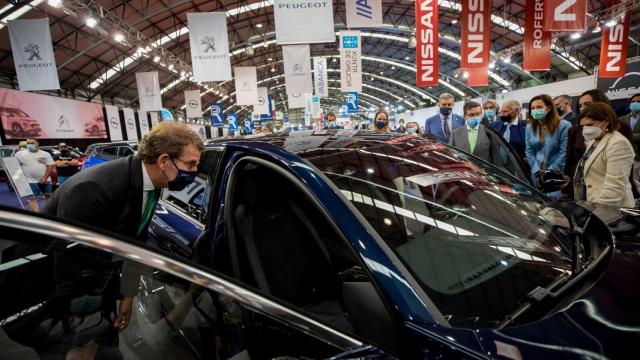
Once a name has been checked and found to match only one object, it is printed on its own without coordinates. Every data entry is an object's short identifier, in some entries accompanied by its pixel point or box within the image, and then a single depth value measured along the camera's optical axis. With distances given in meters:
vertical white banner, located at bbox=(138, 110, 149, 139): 23.58
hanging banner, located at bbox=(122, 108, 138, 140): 21.80
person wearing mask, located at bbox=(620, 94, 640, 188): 4.55
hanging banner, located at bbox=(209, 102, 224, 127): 20.25
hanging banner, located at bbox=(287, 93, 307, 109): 11.98
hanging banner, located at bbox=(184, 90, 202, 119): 18.69
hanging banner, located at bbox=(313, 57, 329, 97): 14.93
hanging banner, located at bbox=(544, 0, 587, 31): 6.75
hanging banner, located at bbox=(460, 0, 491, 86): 7.13
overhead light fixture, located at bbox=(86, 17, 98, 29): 10.76
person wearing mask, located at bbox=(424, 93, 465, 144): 4.80
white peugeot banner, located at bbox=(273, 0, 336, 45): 6.03
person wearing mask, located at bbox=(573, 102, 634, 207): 2.36
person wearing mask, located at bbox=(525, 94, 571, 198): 3.66
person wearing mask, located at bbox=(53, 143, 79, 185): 9.01
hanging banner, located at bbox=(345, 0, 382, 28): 7.12
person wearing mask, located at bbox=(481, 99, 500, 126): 5.66
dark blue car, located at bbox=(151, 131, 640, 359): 0.83
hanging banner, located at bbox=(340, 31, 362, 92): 9.38
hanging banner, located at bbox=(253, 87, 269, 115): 20.12
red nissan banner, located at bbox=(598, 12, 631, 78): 9.88
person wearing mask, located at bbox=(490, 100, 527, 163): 4.59
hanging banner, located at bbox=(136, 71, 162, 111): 14.04
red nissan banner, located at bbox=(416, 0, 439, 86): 7.27
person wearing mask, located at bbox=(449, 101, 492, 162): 3.62
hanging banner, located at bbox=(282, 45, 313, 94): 9.06
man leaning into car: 1.37
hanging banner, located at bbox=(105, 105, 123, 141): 19.75
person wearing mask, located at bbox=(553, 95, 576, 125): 4.42
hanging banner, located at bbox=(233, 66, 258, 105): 15.03
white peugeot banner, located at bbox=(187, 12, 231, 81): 8.09
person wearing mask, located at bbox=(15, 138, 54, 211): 6.24
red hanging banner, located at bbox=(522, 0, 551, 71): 8.46
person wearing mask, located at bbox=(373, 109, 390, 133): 4.84
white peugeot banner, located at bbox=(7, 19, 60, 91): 8.23
